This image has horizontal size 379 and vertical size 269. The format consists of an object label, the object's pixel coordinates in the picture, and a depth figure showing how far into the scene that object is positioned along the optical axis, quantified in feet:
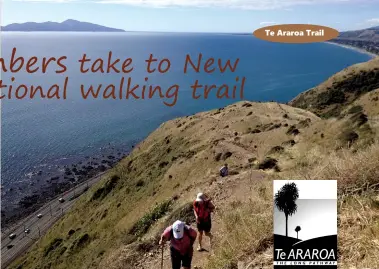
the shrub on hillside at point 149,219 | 72.02
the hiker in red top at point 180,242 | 28.04
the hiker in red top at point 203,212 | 36.82
